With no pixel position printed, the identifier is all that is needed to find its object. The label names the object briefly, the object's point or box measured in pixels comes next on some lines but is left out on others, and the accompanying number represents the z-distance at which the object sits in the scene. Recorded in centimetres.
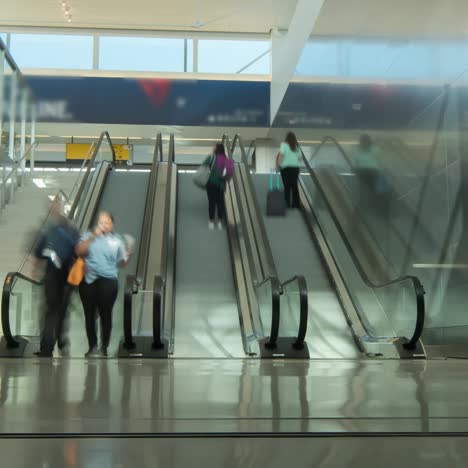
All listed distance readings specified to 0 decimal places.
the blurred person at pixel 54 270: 680
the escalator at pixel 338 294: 718
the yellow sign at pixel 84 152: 2125
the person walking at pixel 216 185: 1130
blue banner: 1867
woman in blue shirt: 701
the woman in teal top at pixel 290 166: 1216
